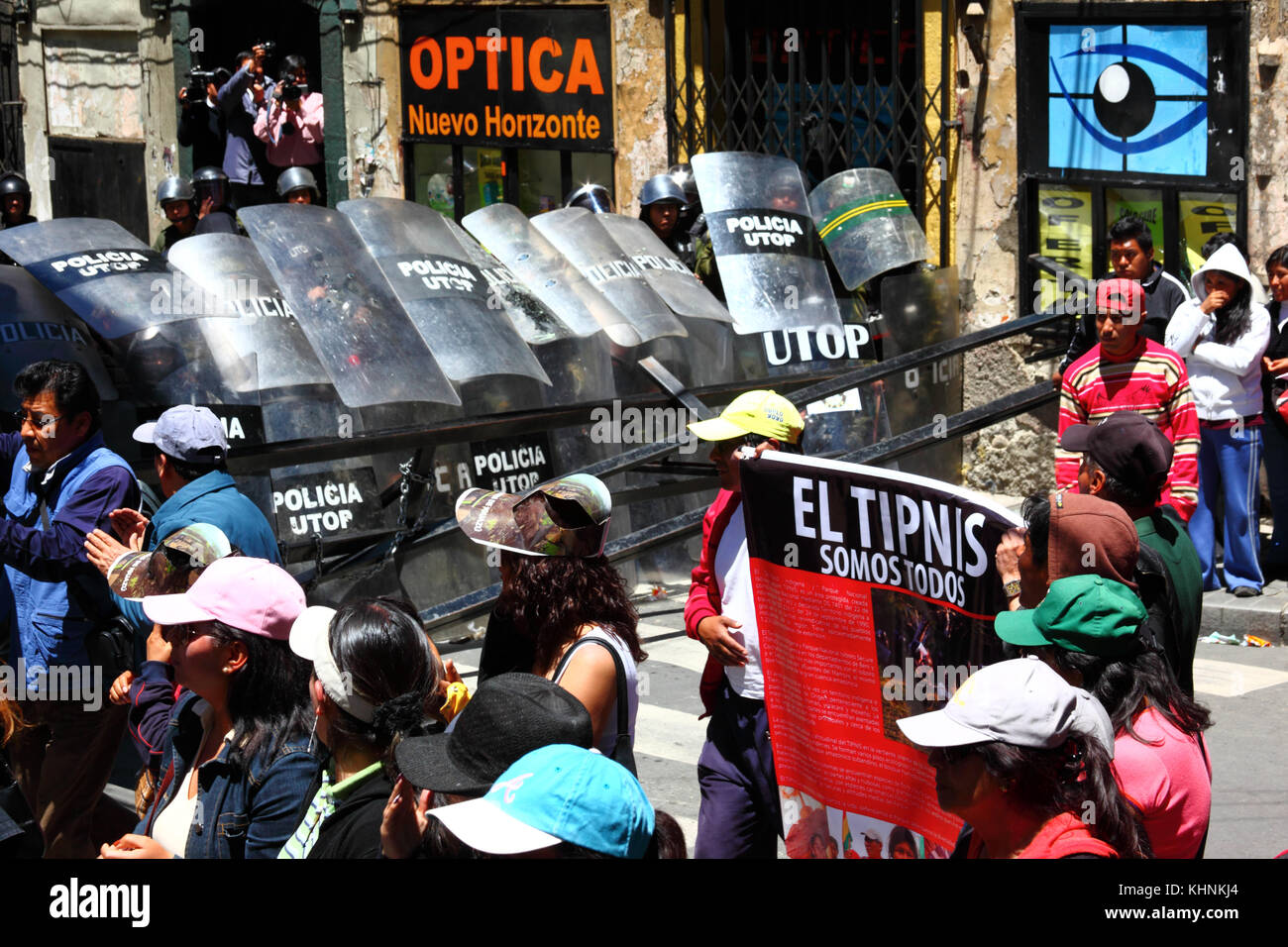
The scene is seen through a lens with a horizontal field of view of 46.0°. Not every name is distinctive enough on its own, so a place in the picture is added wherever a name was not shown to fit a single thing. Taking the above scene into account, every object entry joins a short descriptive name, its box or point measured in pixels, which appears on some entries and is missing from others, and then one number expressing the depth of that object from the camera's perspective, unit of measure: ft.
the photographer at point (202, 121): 48.80
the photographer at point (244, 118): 46.06
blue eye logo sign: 31.17
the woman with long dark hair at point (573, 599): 10.59
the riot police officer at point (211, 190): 35.86
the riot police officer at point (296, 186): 33.17
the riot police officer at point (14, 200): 35.96
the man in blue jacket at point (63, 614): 14.83
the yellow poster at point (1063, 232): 33.32
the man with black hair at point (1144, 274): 24.82
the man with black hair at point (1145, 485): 12.61
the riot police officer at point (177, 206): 34.81
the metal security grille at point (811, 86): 35.99
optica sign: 42.34
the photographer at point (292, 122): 45.75
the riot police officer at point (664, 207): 32.50
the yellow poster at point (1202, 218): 30.94
